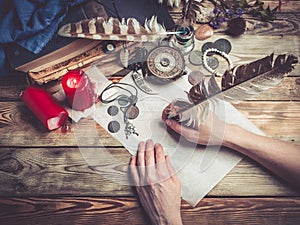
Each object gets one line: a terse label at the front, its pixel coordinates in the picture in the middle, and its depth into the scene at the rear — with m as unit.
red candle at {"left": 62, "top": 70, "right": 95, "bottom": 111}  1.16
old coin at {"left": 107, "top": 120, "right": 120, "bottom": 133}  1.23
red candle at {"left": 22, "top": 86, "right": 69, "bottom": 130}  1.17
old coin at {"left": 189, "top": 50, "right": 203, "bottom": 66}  1.30
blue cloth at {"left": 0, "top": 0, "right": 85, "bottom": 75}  1.15
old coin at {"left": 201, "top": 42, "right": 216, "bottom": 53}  1.31
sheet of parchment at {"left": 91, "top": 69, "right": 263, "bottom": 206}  1.18
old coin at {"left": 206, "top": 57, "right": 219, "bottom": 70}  1.30
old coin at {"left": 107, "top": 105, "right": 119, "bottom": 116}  1.24
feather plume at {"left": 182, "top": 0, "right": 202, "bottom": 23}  1.24
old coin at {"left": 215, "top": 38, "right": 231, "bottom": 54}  1.32
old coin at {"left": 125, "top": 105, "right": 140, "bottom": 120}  1.25
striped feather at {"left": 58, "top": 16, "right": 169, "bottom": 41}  1.15
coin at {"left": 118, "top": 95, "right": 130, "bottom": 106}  1.26
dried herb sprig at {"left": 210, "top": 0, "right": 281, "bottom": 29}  1.32
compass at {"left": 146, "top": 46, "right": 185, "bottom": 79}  1.26
